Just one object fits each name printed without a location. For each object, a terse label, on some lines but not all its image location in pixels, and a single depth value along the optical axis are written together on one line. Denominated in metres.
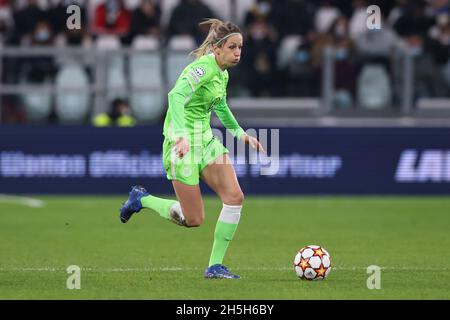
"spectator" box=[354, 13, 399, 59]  20.59
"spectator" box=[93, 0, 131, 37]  21.17
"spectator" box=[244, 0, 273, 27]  21.11
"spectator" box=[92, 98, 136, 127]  20.03
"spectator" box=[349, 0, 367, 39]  21.19
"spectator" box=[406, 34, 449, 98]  20.59
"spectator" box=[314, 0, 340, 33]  21.73
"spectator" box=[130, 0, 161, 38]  21.02
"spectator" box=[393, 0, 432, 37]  21.52
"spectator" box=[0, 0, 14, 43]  21.09
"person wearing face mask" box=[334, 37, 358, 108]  20.58
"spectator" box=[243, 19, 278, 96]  20.72
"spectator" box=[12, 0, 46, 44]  21.02
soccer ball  9.67
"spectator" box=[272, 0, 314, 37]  21.44
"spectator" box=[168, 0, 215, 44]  20.84
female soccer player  9.77
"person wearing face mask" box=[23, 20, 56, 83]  20.16
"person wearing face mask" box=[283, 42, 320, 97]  20.83
